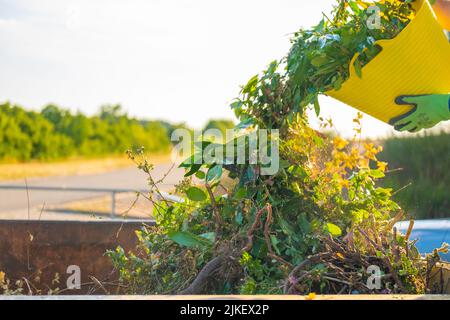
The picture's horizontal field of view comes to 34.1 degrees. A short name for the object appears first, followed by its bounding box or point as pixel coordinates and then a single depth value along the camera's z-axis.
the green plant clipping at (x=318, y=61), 2.91
